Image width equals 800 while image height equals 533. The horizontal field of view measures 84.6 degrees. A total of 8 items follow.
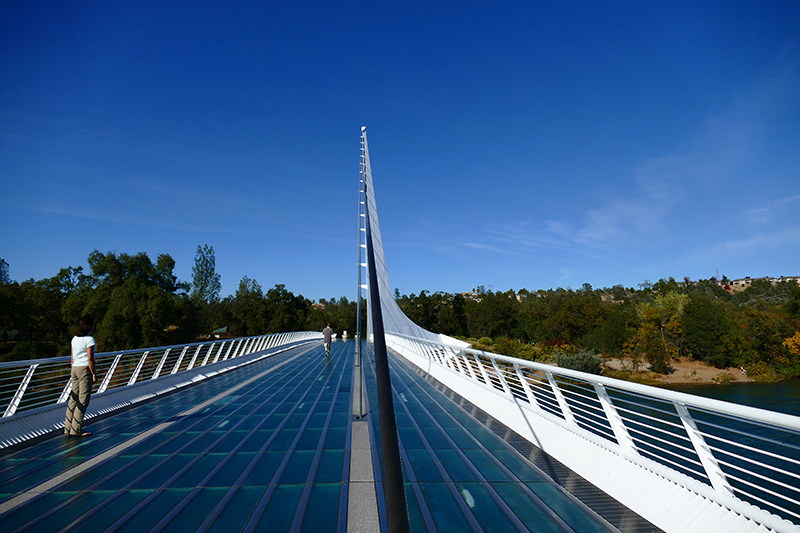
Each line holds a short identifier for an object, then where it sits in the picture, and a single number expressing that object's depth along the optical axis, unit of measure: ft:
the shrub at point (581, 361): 116.47
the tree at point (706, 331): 158.61
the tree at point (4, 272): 244.98
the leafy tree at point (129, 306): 131.34
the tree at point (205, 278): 222.07
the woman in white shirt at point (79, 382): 17.53
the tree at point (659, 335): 155.02
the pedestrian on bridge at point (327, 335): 68.04
